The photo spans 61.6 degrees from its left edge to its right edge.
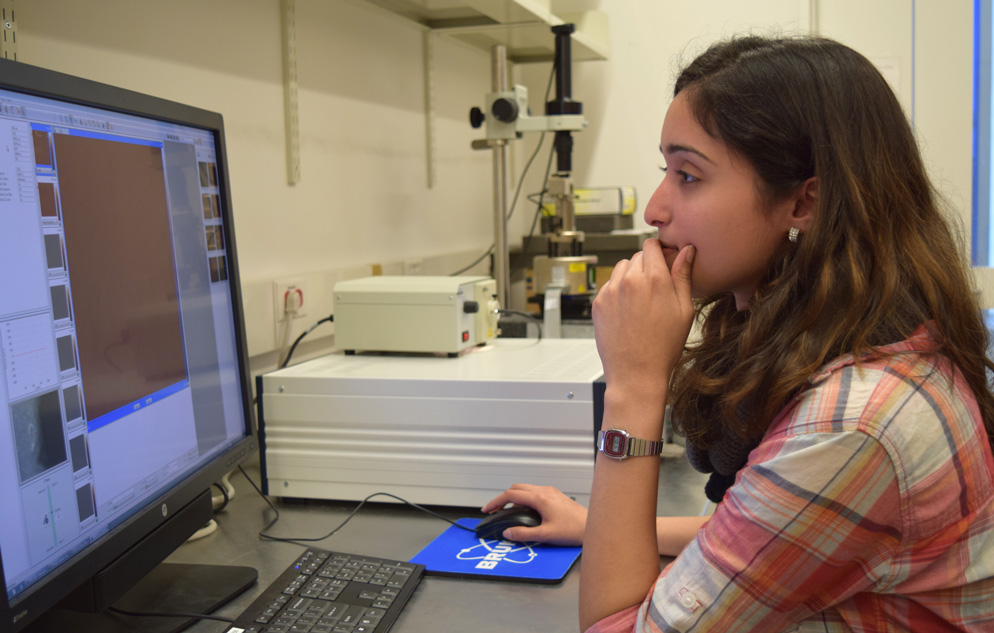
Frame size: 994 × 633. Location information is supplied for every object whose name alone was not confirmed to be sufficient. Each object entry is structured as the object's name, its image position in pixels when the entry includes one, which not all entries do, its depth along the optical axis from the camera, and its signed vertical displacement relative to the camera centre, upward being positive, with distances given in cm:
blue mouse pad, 95 -41
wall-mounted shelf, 201 +52
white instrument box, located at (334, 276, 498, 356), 132 -15
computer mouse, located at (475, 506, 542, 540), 103 -38
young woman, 64 -15
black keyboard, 81 -38
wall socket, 157 -13
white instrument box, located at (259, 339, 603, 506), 111 -29
